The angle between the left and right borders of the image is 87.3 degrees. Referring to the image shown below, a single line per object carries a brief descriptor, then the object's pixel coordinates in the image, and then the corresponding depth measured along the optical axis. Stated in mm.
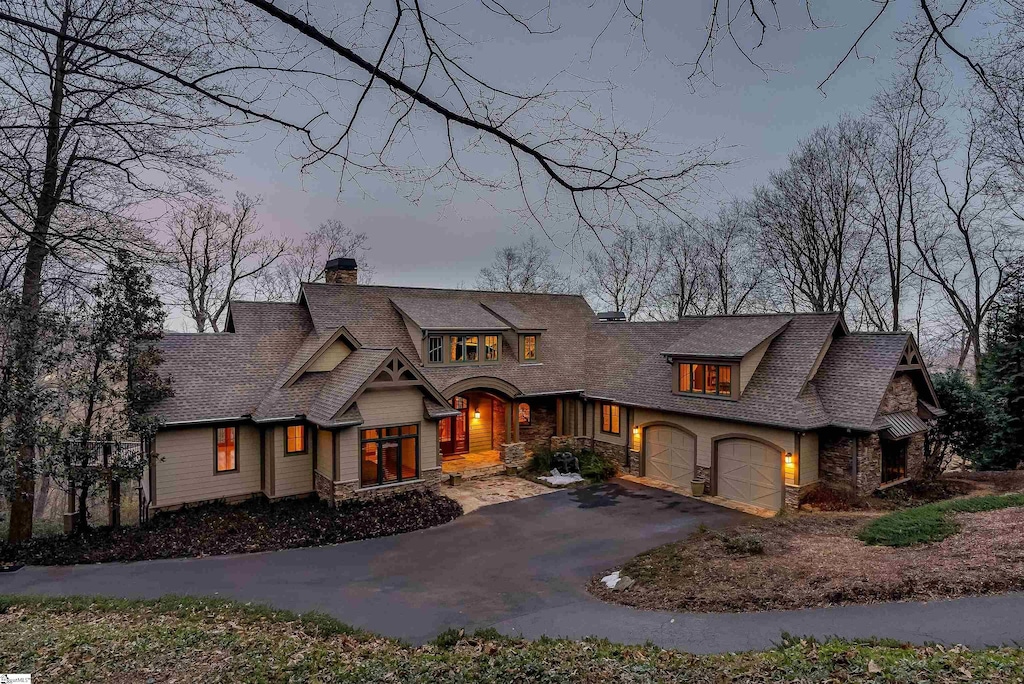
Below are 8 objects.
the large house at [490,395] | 14906
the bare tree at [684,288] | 32312
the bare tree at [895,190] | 22453
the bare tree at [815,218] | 25156
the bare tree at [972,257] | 20922
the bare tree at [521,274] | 39625
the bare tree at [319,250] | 32562
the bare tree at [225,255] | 25878
